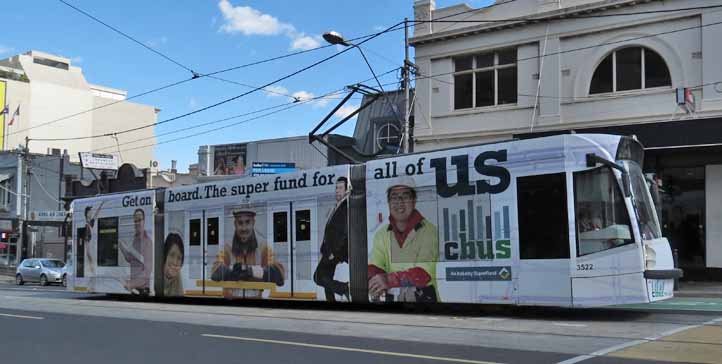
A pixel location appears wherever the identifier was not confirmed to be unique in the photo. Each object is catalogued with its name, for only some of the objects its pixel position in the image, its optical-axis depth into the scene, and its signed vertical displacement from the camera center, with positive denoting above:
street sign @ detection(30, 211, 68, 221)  41.88 +1.09
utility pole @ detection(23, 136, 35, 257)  41.72 +2.87
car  33.25 -1.90
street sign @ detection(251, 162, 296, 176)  34.25 +3.28
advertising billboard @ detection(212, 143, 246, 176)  39.69 +4.29
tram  10.97 -0.03
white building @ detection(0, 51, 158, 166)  68.19 +13.45
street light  19.06 +5.17
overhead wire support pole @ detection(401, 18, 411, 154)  20.60 +4.82
